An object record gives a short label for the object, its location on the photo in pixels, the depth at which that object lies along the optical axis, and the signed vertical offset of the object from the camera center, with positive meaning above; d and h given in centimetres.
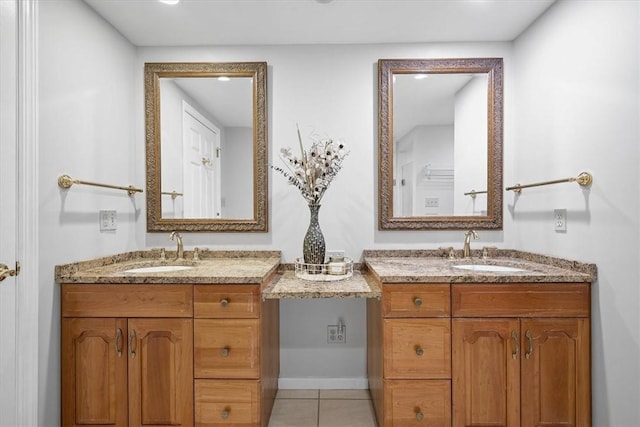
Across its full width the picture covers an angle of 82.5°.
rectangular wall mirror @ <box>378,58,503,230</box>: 229 +43
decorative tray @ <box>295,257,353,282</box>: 197 -33
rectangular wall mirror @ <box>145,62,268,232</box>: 232 +42
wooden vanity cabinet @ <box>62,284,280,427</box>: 168 -66
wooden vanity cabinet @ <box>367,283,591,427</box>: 166 -67
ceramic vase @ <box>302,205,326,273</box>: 206 -18
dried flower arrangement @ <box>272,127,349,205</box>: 207 +25
